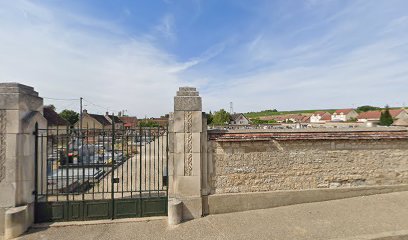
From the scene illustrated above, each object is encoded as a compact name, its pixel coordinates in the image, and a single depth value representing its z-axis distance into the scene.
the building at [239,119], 63.06
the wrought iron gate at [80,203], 5.70
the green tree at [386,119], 40.18
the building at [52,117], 29.61
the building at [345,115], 73.56
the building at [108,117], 60.73
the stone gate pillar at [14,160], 5.18
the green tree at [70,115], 61.09
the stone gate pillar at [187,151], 5.93
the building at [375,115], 53.13
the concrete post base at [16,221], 5.03
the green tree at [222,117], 50.99
